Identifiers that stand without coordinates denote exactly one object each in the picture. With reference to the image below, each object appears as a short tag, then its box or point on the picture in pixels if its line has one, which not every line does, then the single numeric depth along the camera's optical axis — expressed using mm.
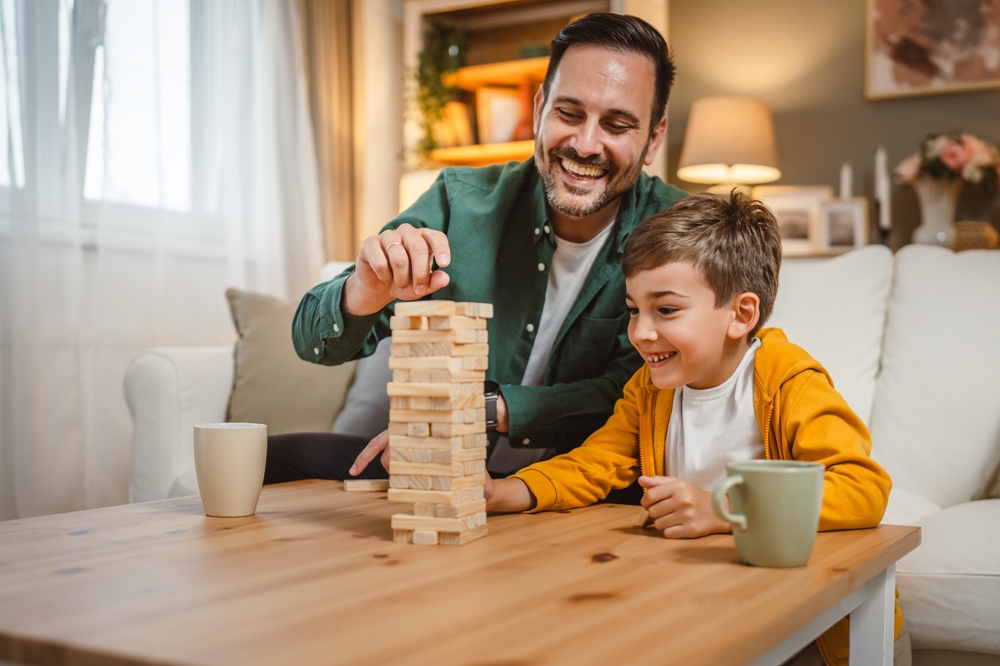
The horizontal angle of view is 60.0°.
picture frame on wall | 3309
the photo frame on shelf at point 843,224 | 3352
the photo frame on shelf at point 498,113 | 3604
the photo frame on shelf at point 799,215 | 3418
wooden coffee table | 505
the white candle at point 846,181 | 3367
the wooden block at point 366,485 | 1139
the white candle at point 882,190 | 3178
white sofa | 1639
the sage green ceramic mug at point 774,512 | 708
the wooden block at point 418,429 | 804
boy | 978
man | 1323
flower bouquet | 3047
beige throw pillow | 2164
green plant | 3662
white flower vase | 3146
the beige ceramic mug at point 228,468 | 925
